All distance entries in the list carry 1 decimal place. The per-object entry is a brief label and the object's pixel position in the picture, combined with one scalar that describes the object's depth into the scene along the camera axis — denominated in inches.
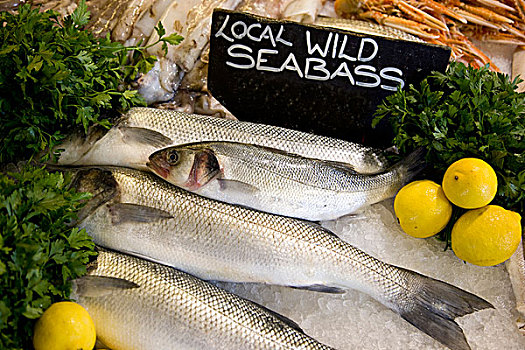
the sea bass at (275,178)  24.8
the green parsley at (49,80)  23.7
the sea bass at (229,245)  24.4
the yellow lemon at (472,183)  24.1
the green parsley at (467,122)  24.9
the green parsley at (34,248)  20.2
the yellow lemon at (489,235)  24.1
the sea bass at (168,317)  22.2
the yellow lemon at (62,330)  20.3
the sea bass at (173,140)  26.4
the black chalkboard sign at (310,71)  28.0
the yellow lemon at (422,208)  25.1
